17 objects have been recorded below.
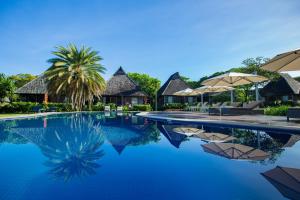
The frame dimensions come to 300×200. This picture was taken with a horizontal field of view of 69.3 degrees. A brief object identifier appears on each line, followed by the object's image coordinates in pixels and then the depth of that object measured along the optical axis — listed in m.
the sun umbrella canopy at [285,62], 5.51
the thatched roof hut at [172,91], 34.34
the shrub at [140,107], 30.70
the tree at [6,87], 24.22
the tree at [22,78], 47.34
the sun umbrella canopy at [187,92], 24.50
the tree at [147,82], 42.38
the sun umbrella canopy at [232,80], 13.50
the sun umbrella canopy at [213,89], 19.78
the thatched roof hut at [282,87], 28.83
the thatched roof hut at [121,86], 33.88
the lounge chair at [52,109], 26.36
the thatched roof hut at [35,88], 31.15
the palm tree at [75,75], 27.41
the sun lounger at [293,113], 10.16
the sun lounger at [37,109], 24.80
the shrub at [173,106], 31.44
